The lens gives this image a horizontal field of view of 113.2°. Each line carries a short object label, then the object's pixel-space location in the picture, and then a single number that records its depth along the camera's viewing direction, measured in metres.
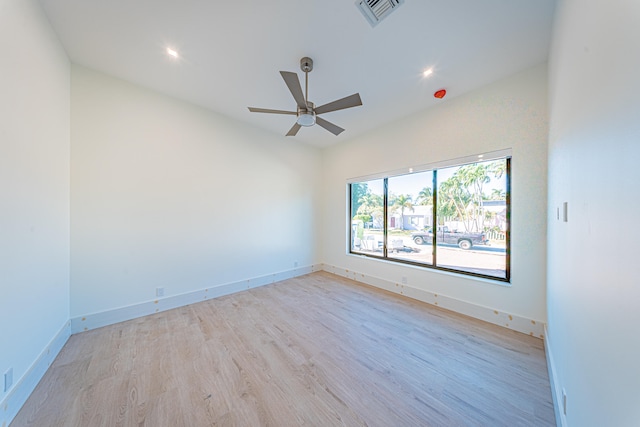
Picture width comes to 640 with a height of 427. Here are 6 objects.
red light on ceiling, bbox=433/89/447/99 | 2.90
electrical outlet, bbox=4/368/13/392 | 1.45
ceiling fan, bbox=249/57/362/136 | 2.11
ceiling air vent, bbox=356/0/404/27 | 1.74
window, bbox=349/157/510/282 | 2.82
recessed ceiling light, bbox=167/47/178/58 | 2.29
